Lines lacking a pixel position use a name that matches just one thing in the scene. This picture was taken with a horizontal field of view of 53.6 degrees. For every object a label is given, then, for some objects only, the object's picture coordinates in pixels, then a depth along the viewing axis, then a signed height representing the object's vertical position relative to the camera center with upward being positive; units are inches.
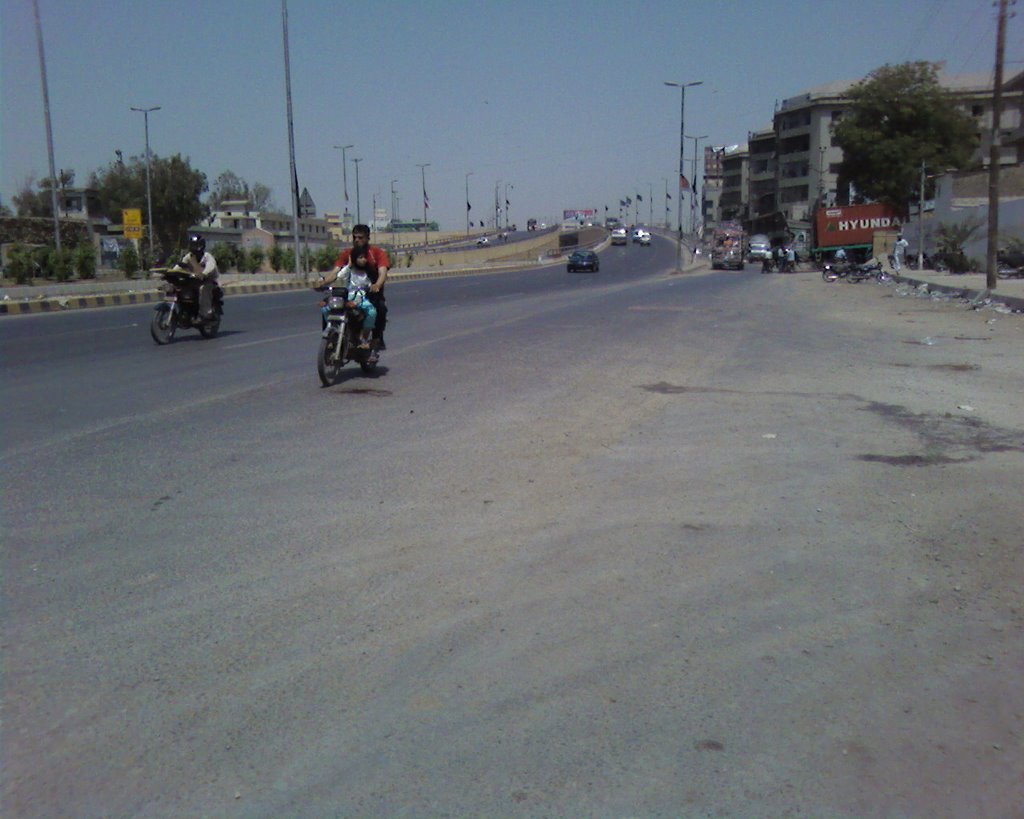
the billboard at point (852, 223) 2128.4 +37.8
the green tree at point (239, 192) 5423.2 +348.3
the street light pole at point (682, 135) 2509.8 +283.7
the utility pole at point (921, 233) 1774.9 +11.7
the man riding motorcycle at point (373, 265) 460.6 -5.4
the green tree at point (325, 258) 2205.6 -8.6
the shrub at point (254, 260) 2122.3 -8.2
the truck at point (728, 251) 2602.6 -17.3
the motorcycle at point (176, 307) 656.4 -32.0
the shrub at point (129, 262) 1652.3 -4.7
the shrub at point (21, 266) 1466.5 -6.0
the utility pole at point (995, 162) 1101.7 +85.9
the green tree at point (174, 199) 3070.9 +181.4
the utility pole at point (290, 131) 1680.6 +205.9
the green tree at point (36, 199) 3622.0 +227.0
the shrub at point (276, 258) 2201.0 -5.6
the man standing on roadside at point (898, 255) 1722.4 -25.0
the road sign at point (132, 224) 1915.6 +66.2
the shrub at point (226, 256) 2020.2 +1.8
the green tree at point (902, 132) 2711.6 +292.4
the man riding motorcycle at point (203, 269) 651.5 -7.6
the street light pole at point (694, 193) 3253.9 +166.9
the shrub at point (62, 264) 1546.5 -4.6
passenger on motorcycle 457.1 -13.6
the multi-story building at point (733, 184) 5211.6 +317.6
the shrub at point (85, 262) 1582.2 -2.5
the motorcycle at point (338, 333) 448.5 -34.9
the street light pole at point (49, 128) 1434.7 +195.9
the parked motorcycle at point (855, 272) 1604.9 -48.9
